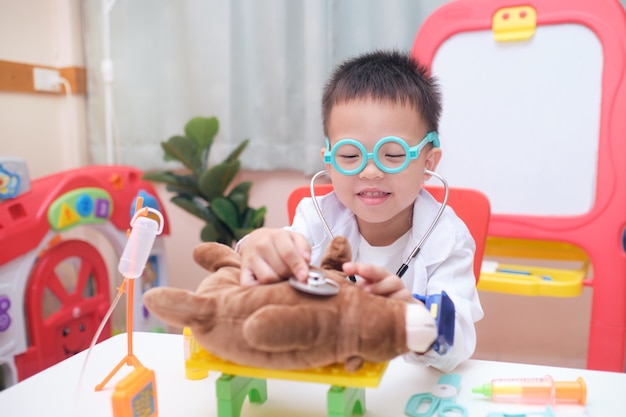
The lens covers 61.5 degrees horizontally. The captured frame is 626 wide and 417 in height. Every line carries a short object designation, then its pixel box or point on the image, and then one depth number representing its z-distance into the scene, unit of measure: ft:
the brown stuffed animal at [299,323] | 1.37
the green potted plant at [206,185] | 4.95
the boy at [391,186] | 2.19
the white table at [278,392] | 1.81
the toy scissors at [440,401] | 1.77
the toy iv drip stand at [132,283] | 1.56
